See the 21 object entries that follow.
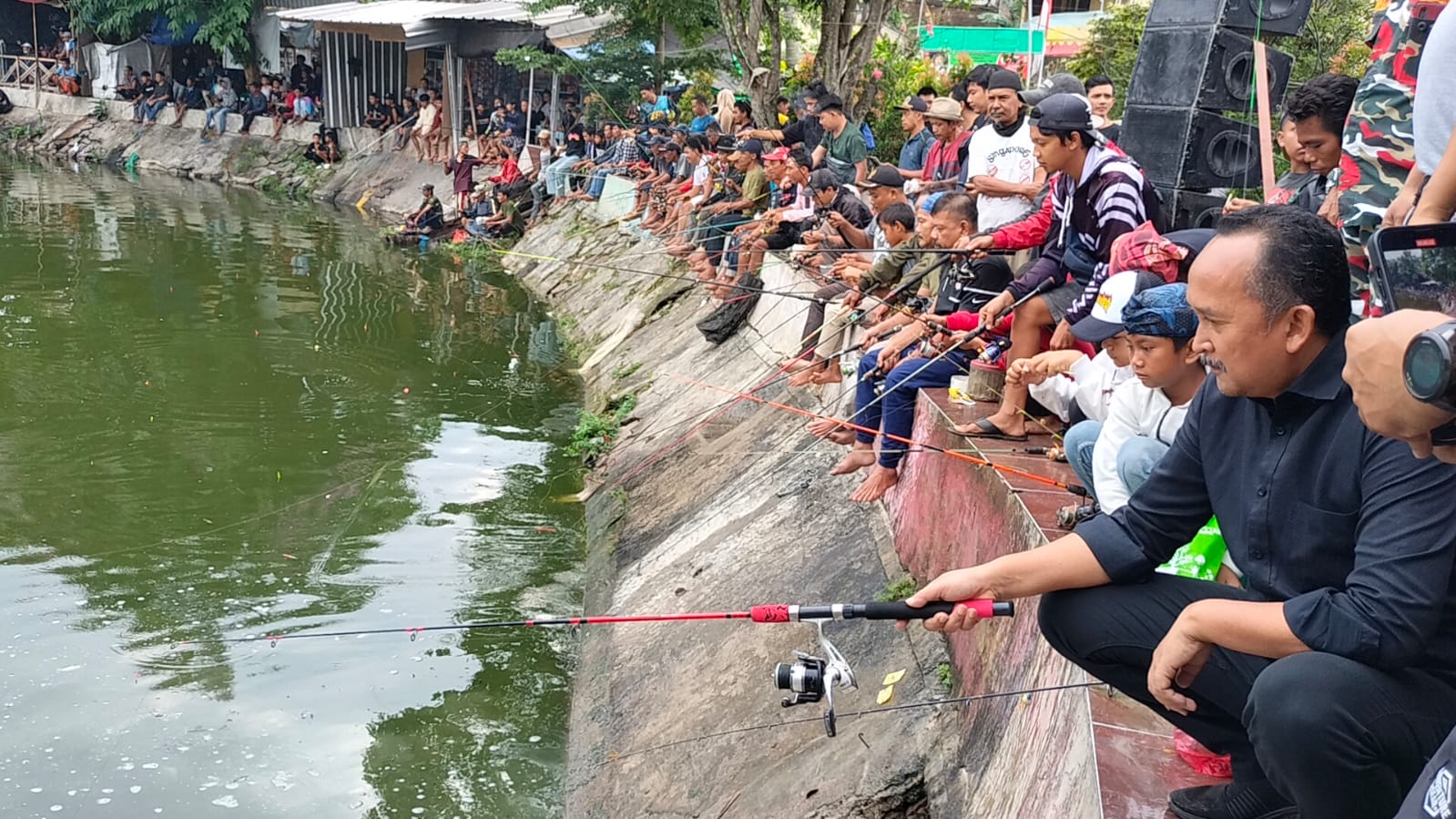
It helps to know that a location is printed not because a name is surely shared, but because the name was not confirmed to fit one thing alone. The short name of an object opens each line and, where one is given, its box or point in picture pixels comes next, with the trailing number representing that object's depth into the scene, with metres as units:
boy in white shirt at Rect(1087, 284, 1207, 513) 3.83
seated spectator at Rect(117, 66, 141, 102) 40.19
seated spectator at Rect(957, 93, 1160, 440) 5.43
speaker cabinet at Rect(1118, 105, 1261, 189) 7.29
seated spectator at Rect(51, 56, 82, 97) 41.34
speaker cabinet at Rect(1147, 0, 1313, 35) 7.18
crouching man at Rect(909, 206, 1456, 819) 2.42
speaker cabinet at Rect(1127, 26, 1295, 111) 7.23
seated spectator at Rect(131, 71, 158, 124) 39.44
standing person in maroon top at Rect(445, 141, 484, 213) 27.36
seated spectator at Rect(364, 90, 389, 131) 34.09
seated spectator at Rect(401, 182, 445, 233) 26.00
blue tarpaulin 39.50
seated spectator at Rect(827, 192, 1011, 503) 6.62
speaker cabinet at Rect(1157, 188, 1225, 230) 7.32
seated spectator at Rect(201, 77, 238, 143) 37.44
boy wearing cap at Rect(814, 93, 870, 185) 11.67
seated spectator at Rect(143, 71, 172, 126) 39.19
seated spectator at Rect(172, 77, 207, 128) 38.38
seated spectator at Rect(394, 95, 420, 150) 32.88
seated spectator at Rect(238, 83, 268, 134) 37.03
